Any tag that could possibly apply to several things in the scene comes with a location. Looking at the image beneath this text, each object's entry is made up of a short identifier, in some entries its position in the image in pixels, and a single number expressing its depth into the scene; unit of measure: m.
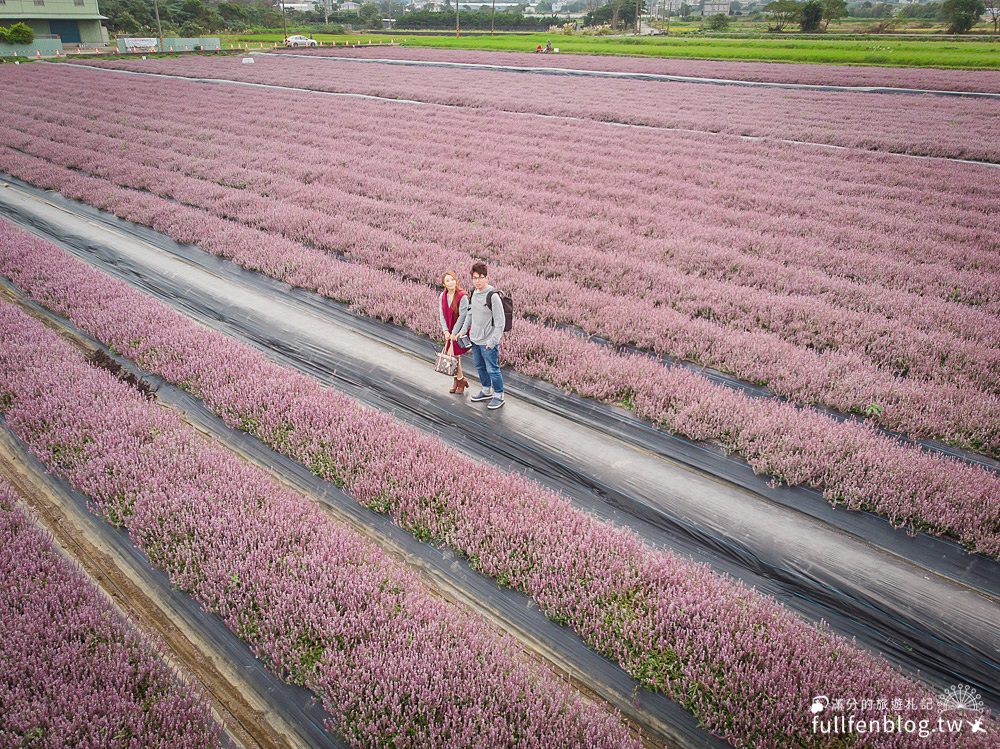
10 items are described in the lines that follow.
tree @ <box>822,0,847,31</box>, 79.56
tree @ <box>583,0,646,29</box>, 105.38
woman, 6.34
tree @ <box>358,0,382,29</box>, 106.38
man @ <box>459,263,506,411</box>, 6.09
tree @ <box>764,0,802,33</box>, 82.31
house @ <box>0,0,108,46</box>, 62.56
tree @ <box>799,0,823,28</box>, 79.06
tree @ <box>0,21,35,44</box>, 55.09
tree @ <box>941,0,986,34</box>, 69.38
